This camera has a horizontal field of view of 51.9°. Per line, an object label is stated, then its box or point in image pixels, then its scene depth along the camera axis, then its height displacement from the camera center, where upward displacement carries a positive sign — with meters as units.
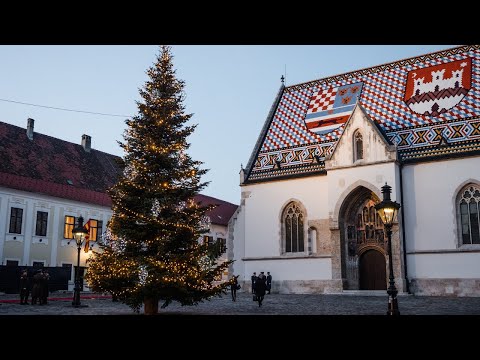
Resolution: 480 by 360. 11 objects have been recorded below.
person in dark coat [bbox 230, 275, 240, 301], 22.34 -0.91
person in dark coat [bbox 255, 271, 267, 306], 18.86 -0.62
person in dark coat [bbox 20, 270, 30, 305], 19.00 -0.69
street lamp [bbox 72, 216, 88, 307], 18.12 +1.23
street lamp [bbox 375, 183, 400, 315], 13.37 +1.41
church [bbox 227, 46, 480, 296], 24.27 +4.83
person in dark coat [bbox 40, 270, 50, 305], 19.31 -0.74
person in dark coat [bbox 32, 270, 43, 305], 19.22 -0.66
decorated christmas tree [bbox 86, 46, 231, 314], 13.15 +1.45
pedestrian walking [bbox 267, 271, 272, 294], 28.31 -0.52
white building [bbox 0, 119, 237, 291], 30.58 +4.86
